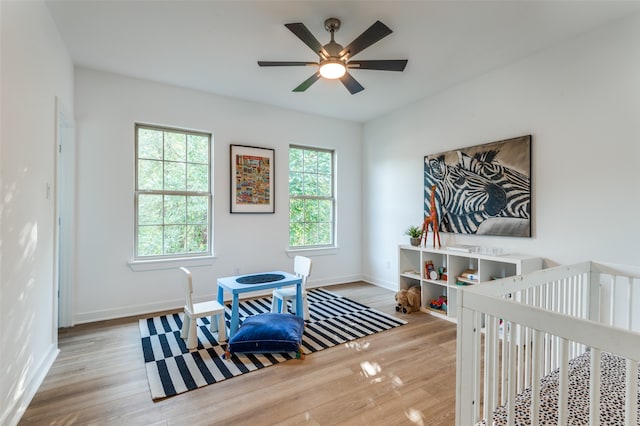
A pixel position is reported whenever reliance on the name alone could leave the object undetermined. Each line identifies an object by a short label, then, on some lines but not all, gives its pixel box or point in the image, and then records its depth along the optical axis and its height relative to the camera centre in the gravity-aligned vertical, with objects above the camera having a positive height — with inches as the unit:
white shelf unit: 113.1 -24.5
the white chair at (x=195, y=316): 102.2 -37.5
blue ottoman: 98.6 -42.4
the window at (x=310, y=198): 183.6 +7.7
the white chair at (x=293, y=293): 126.3 -34.9
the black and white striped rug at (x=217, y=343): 86.7 -47.6
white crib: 37.5 -21.8
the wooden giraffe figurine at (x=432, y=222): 147.1 -5.3
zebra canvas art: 120.0 +10.7
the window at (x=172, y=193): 141.6 +7.5
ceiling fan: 83.9 +47.8
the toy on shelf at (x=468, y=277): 124.9 -27.6
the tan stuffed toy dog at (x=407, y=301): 141.1 -42.0
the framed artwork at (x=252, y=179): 160.6 +16.3
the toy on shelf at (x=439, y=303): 139.7 -42.9
